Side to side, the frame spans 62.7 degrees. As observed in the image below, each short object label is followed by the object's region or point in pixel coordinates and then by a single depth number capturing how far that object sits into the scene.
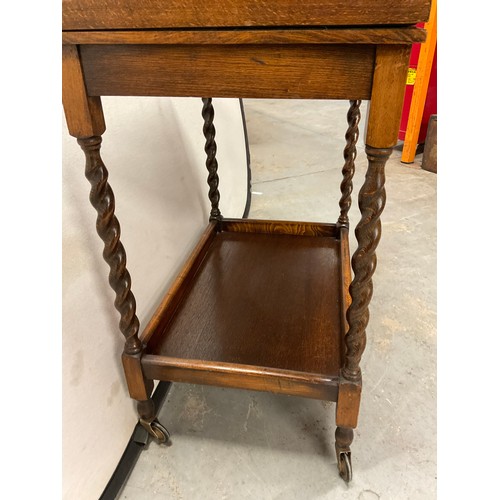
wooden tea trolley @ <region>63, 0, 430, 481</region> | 0.44
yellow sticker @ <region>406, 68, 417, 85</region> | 2.02
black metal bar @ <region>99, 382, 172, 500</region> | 0.76
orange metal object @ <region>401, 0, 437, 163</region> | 1.93
